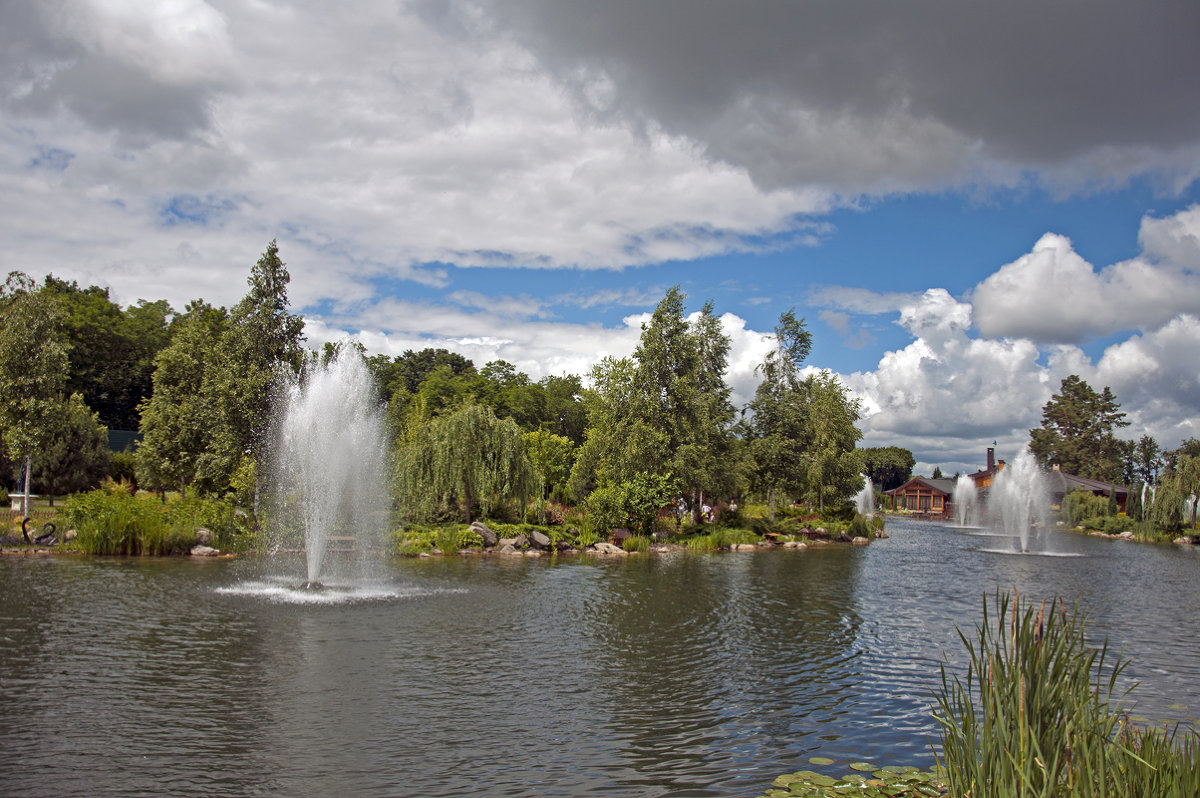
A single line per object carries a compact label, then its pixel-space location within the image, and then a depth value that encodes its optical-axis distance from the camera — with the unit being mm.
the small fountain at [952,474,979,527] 93938
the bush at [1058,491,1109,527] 71125
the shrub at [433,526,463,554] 32594
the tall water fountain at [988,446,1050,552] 47566
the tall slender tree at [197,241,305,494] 35062
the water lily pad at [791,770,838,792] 8383
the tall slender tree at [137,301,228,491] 36156
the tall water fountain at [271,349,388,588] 23531
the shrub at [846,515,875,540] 52219
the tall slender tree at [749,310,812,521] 54406
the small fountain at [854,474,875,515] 96975
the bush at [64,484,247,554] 27016
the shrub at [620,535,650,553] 37844
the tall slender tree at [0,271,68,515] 30469
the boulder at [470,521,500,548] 34562
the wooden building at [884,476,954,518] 115044
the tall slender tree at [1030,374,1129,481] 104438
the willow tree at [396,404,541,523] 36219
